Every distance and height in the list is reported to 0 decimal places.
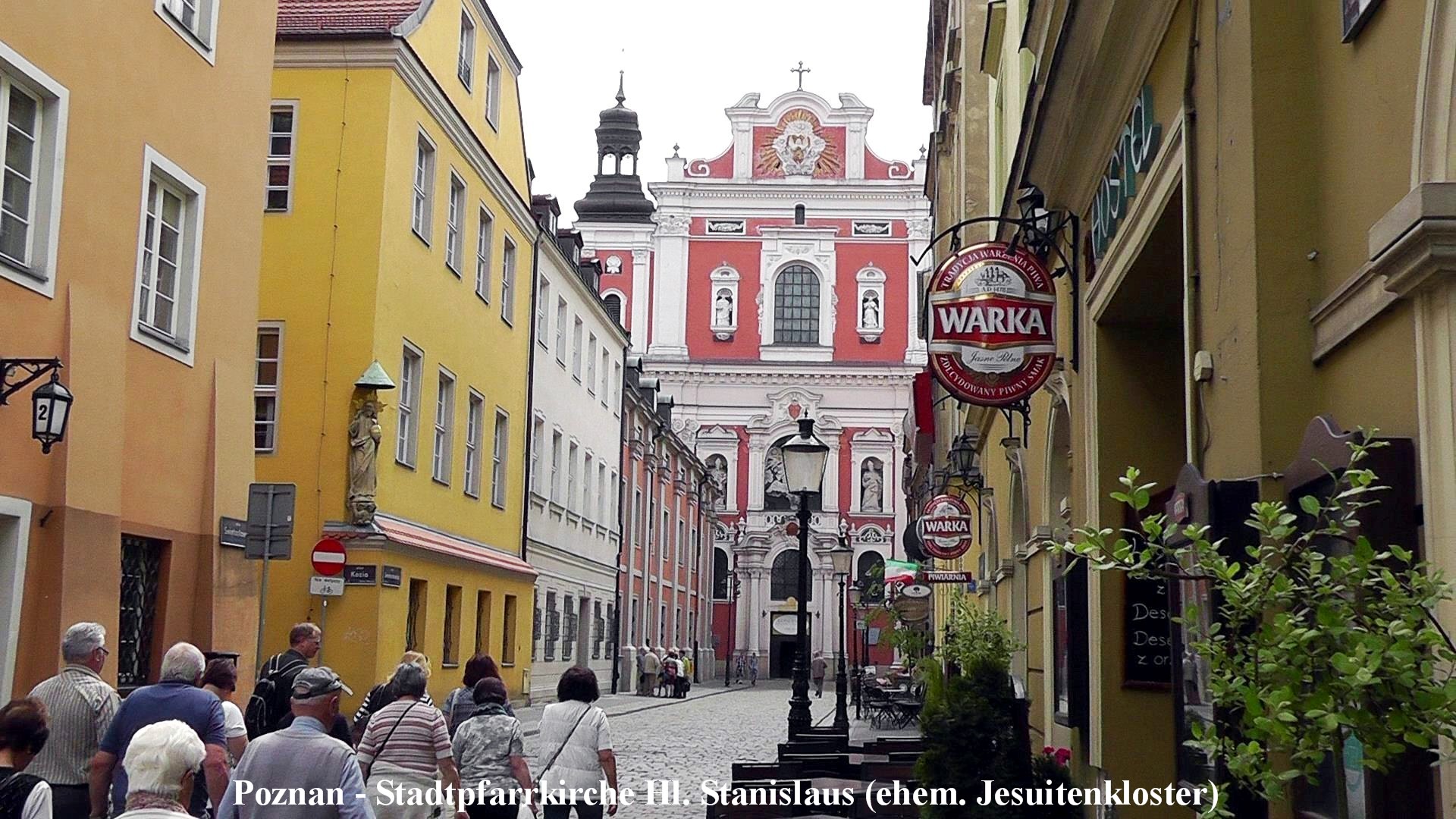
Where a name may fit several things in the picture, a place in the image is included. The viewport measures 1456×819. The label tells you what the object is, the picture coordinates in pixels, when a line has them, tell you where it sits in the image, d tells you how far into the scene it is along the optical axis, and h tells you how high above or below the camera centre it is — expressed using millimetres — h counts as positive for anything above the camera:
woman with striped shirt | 7762 -721
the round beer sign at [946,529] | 18438 +1112
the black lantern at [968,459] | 20000 +2148
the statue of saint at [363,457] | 20172 +2010
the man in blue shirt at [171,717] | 7219 -534
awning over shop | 20203 +1022
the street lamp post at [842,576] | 20531 +870
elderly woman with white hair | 5316 -571
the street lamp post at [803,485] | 15898 +1402
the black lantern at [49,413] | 10445 +1297
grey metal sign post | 12648 +705
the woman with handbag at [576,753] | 8727 -797
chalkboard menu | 8844 -56
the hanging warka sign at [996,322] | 9961 +1977
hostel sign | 7508 +2411
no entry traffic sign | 15234 +501
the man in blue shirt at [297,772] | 6105 -653
